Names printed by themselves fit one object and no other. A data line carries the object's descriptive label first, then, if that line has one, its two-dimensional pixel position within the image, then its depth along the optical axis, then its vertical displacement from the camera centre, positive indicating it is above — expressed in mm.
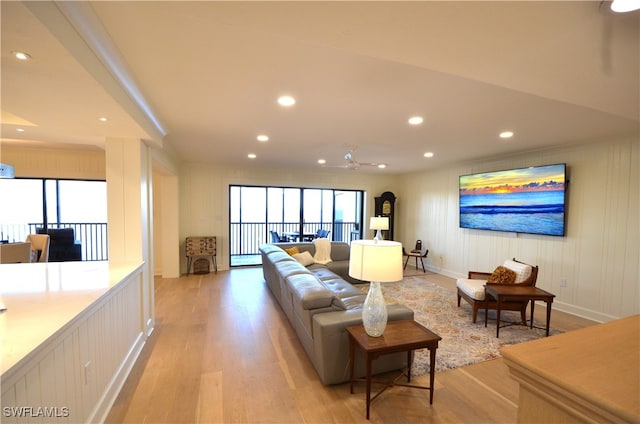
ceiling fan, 4268 +805
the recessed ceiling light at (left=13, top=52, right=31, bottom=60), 1214 +656
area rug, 2650 -1527
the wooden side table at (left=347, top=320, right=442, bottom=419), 1881 -1010
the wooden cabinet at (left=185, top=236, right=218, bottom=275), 5641 -1012
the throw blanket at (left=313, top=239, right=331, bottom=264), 5359 -978
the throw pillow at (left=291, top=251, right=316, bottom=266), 4959 -1042
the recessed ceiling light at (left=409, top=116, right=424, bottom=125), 2724 +888
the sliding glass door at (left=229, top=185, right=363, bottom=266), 7516 -421
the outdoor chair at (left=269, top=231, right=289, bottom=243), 7164 -986
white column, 2674 +3
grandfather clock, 7223 -37
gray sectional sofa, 2174 -1063
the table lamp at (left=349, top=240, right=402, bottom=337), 1909 -482
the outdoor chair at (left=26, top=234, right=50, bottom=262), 4047 -715
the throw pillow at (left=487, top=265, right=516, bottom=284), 3561 -958
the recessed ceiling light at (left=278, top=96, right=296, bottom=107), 2271 +884
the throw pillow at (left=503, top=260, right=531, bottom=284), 3484 -864
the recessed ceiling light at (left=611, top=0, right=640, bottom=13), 941 +725
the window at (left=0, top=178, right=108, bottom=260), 4781 -144
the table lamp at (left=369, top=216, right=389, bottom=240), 5105 -380
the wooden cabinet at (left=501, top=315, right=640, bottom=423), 462 -336
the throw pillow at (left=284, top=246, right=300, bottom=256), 5109 -943
